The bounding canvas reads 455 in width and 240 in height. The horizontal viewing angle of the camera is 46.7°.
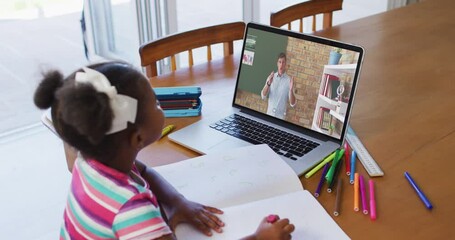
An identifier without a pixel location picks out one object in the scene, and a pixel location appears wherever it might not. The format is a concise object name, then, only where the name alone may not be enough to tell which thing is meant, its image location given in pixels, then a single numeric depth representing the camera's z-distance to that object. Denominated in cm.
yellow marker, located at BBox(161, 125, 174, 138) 124
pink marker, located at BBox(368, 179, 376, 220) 95
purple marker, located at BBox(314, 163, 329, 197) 102
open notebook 92
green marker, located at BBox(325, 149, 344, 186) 105
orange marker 97
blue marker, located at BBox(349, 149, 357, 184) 106
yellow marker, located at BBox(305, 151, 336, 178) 108
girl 72
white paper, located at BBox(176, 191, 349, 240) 90
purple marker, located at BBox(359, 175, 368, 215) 97
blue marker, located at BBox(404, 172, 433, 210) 98
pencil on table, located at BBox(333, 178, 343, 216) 96
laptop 114
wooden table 95
